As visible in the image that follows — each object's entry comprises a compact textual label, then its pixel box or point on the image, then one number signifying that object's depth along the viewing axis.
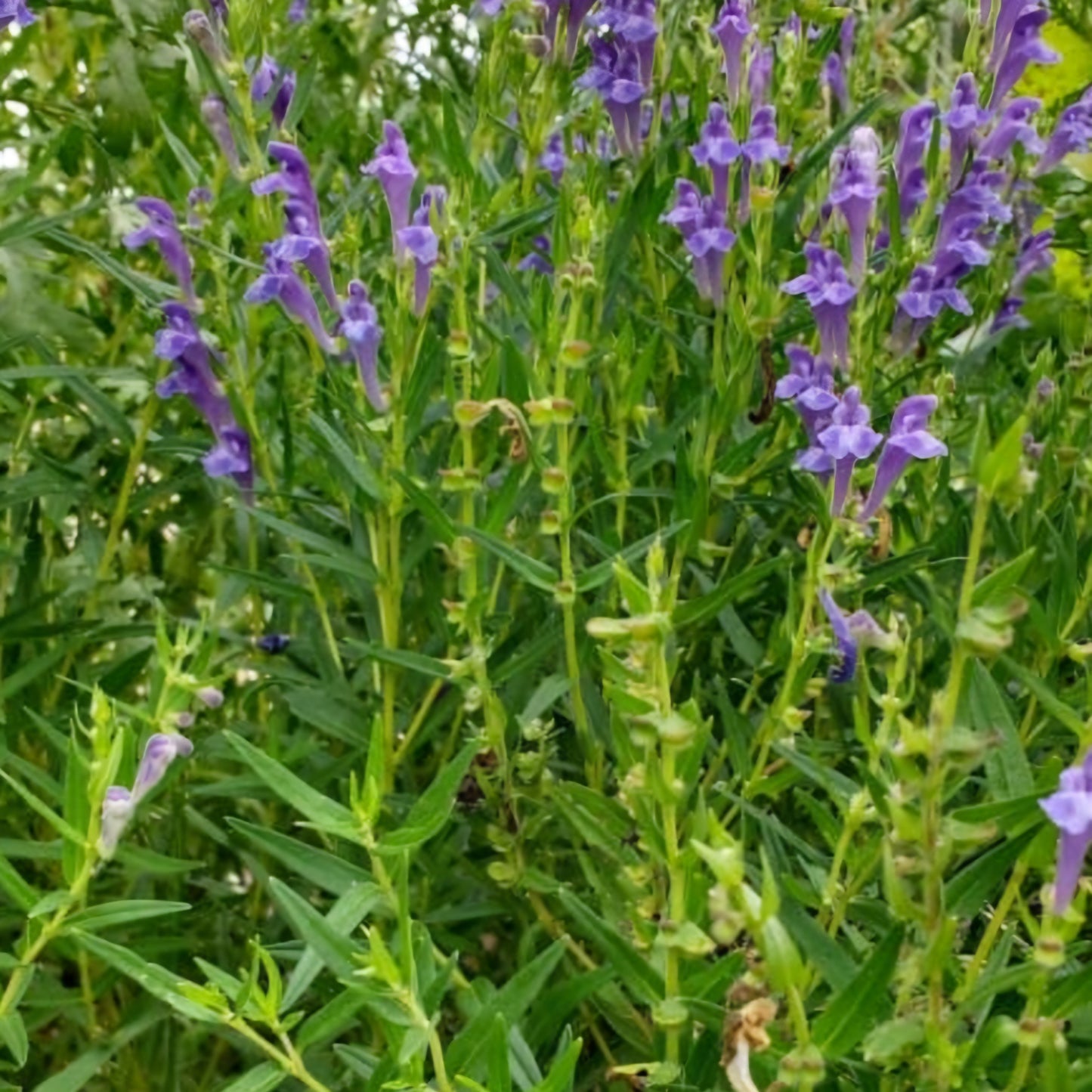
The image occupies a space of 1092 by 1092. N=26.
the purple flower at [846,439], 0.23
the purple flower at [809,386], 0.25
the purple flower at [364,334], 0.27
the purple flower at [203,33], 0.29
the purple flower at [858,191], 0.27
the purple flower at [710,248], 0.28
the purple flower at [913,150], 0.30
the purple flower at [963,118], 0.28
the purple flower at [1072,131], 0.33
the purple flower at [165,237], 0.30
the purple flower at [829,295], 0.26
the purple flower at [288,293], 0.27
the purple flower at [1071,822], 0.16
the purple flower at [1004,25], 0.29
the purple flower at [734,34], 0.28
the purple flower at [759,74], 0.29
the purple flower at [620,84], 0.30
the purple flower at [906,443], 0.23
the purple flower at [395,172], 0.27
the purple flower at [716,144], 0.28
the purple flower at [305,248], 0.27
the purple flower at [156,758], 0.23
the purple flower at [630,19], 0.29
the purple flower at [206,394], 0.30
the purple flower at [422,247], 0.26
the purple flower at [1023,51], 0.29
